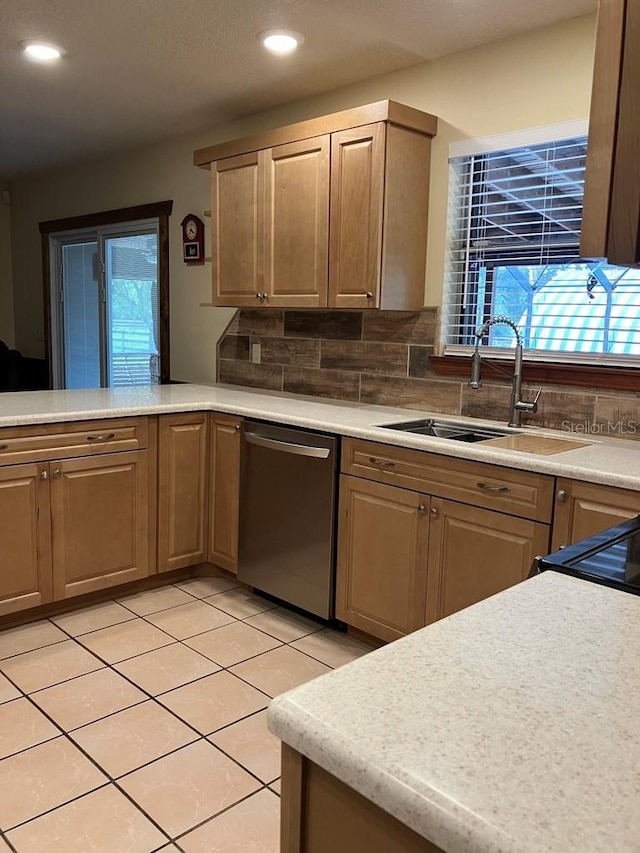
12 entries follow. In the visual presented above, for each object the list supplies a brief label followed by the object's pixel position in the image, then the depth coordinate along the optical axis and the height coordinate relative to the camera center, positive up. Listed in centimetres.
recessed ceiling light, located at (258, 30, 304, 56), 296 +118
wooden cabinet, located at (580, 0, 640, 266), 46 +12
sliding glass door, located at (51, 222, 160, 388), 518 +7
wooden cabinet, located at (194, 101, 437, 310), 310 +52
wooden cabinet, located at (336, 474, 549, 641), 238 -82
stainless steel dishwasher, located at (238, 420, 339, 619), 293 -83
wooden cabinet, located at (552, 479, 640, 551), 209 -53
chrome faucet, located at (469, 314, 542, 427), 284 -21
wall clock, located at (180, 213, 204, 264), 451 +50
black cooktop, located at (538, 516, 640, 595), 115 -39
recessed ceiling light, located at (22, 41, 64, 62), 317 +119
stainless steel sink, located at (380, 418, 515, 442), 295 -44
